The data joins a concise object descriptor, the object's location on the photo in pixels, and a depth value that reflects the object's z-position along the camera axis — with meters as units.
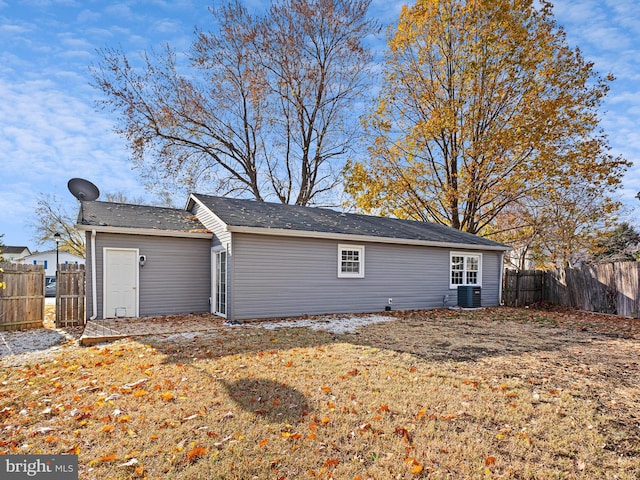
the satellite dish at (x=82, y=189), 11.63
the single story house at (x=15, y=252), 37.00
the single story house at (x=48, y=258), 36.41
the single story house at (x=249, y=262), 9.75
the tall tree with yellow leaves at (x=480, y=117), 16.97
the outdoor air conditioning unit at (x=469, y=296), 13.51
